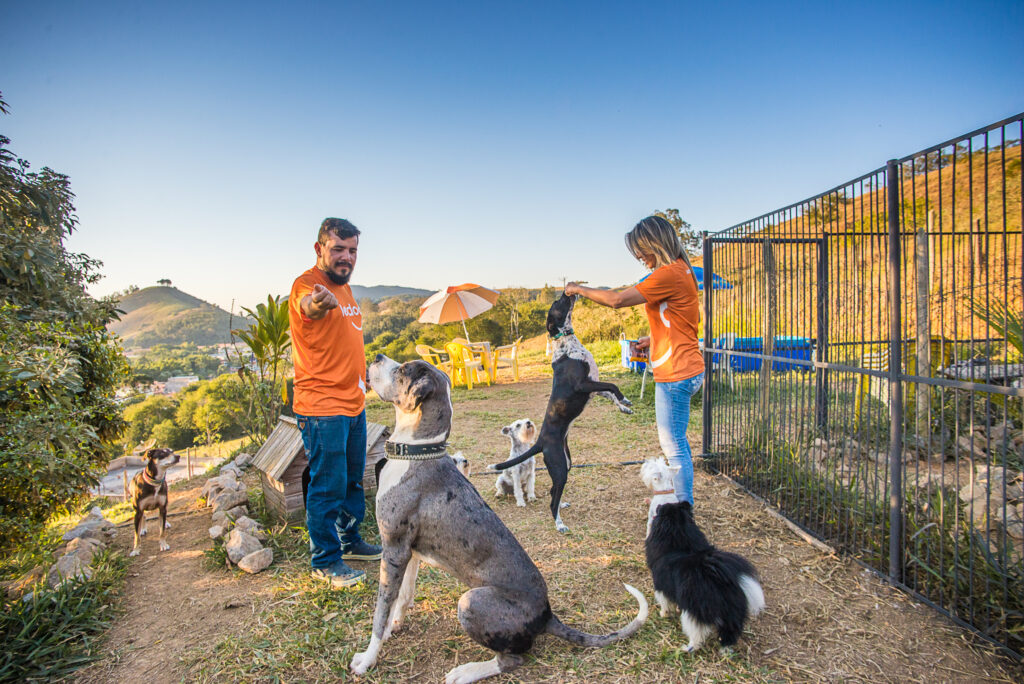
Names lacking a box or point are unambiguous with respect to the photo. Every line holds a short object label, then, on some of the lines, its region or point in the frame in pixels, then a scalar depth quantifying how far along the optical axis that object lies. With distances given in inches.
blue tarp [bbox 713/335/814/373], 179.6
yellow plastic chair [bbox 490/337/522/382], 508.4
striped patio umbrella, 393.7
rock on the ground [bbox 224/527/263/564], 144.3
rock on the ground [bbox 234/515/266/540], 154.7
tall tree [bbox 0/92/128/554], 120.2
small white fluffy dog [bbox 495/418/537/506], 177.0
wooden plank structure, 164.9
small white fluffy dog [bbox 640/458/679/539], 117.7
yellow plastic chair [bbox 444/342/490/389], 486.0
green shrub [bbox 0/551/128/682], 99.5
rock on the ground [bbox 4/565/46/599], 121.0
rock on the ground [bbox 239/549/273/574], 140.7
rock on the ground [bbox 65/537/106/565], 142.0
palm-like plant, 243.9
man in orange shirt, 125.1
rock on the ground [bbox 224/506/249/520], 173.2
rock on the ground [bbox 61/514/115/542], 168.6
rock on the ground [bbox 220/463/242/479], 230.6
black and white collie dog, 94.8
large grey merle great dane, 89.1
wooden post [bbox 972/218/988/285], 99.5
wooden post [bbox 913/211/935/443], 116.6
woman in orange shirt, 129.3
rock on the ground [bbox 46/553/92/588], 125.2
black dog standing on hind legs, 145.4
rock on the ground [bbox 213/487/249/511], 180.9
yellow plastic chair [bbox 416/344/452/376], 467.0
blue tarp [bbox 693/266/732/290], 218.7
